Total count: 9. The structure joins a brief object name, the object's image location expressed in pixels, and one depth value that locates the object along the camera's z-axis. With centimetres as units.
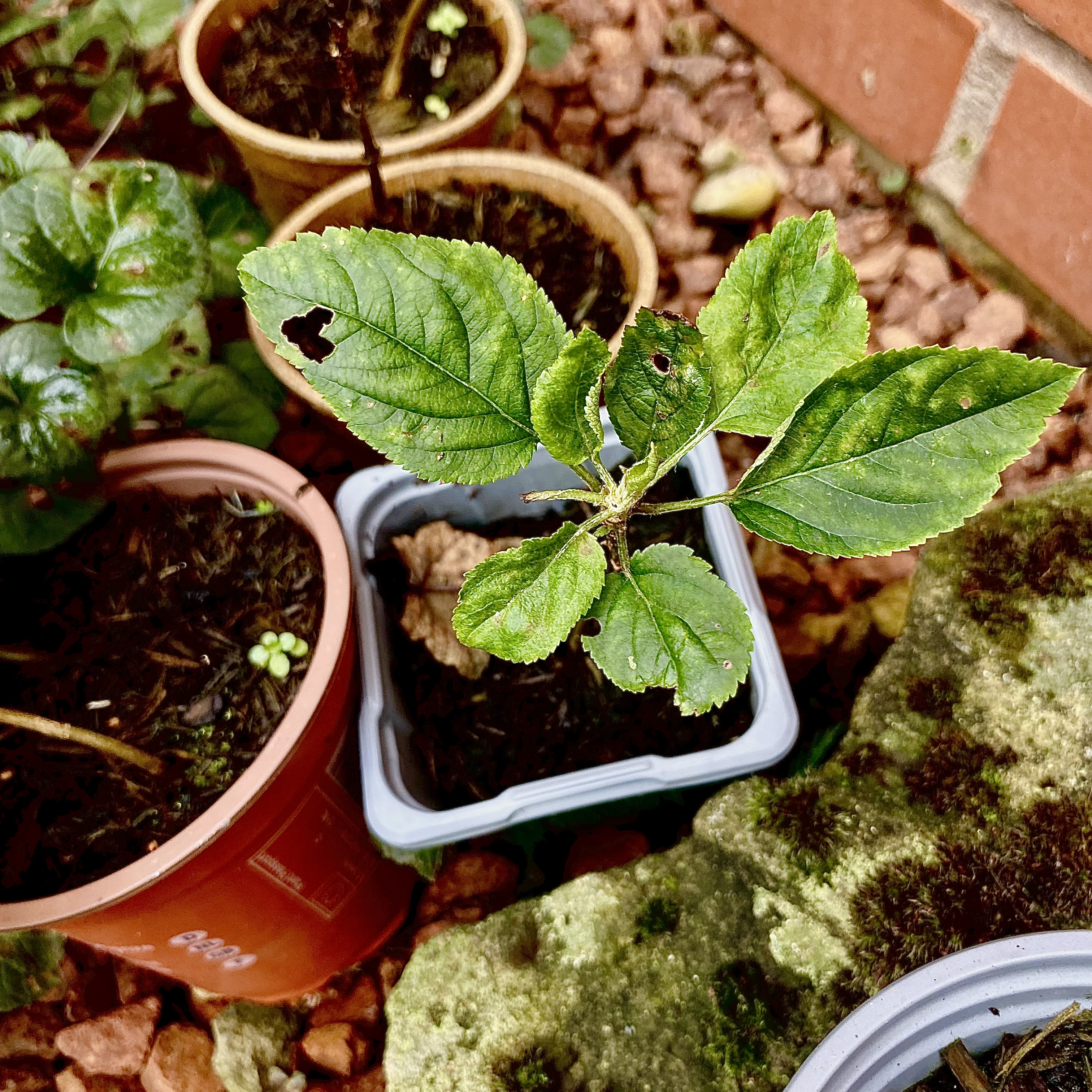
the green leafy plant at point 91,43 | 36
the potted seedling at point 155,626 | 25
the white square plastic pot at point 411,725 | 27
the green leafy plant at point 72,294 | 25
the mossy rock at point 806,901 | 23
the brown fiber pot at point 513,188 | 32
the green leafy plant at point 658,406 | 21
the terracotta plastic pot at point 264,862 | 25
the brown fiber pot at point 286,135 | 34
